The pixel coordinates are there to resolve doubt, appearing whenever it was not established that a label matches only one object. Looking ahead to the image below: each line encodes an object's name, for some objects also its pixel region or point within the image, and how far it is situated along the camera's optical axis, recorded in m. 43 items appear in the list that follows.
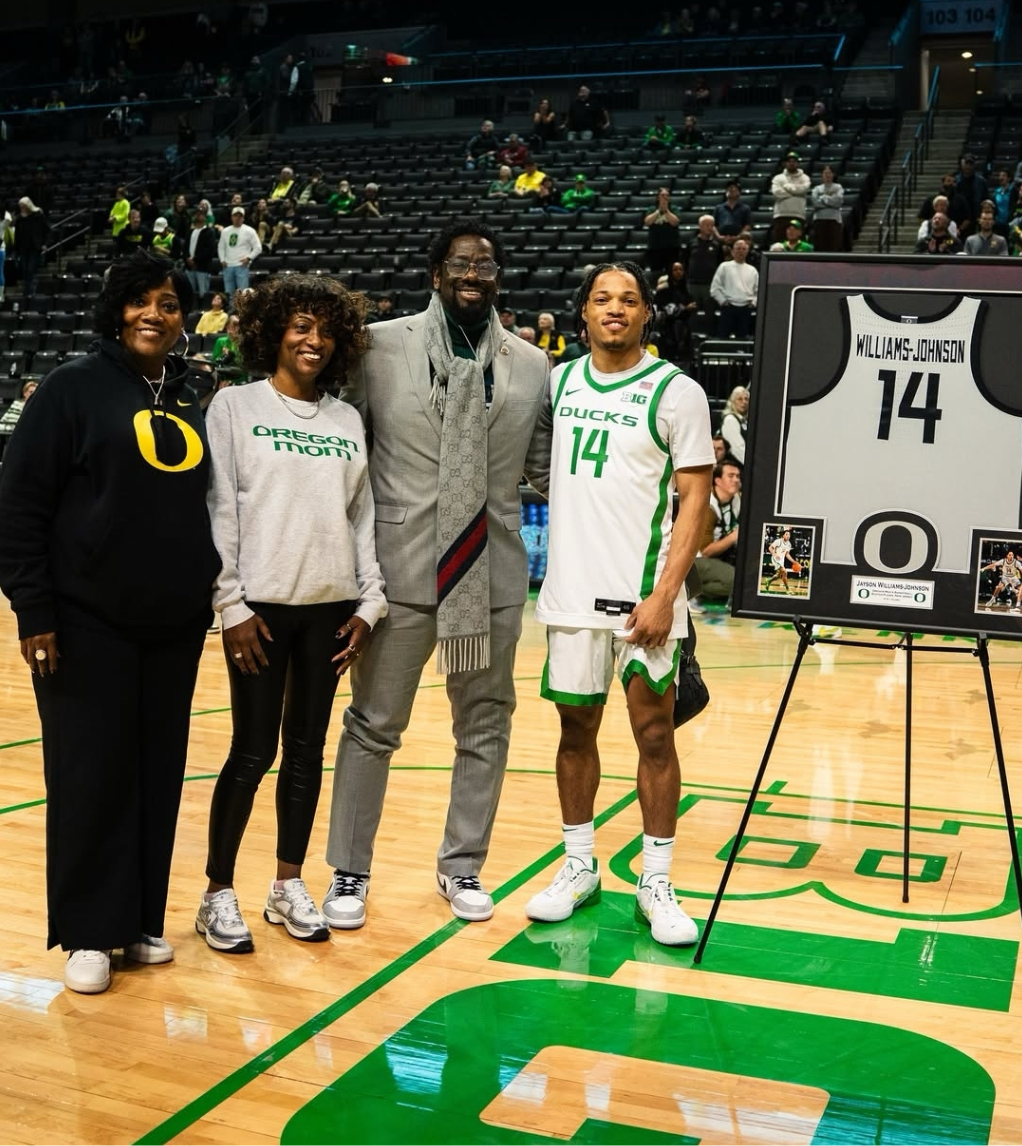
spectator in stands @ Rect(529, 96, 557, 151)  17.95
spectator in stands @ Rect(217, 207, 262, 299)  14.93
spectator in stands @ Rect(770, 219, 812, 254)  10.94
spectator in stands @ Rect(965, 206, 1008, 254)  11.06
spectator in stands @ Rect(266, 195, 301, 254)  16.44
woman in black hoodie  2.93
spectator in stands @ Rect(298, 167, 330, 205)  17.58
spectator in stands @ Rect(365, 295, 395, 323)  10.07
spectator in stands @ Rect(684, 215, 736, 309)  11.80
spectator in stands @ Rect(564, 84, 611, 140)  18.06
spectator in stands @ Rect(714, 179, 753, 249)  12.79
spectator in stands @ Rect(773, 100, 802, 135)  16.55
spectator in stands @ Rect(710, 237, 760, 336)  11.39
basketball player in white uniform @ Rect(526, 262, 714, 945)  3.32
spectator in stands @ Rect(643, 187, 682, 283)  12.44
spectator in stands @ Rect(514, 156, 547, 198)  15.72
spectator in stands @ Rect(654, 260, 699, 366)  11.48
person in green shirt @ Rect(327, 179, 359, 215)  16.81
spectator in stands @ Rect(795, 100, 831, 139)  15.82
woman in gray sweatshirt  3.15
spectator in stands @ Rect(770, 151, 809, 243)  12.38
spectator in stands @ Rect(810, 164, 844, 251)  12.19
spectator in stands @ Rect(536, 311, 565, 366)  10.91
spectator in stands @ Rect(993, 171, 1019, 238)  12.67
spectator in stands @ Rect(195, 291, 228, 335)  13.66
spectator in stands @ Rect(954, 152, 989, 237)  12.73
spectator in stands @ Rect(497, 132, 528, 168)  16.83
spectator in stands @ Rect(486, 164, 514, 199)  16.03
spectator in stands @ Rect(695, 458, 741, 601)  8.81
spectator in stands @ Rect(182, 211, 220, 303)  15.33
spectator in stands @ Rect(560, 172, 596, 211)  15.23
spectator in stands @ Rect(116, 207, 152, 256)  16.91
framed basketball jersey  3.10
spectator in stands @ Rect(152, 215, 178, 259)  16.33
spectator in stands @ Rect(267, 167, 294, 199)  17.86
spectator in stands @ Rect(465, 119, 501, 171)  17.98
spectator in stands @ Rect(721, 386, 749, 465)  9.35
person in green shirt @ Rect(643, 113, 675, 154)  16.94
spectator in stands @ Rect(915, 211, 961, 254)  11.12
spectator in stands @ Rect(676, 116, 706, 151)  16.89
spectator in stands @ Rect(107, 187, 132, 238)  17.84
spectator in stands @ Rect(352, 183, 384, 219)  16.38
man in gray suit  3.38
